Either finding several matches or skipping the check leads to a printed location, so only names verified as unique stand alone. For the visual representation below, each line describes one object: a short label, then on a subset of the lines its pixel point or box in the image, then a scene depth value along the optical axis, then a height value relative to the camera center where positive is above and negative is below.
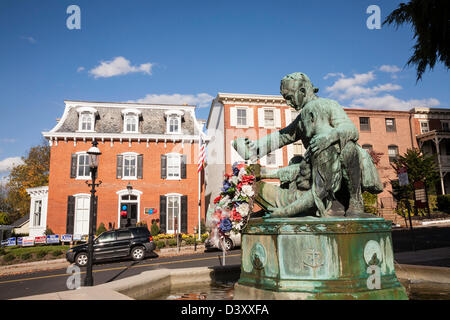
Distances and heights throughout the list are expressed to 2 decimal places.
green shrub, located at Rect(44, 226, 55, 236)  23.17 -1.82
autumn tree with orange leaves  39.75 +4.13
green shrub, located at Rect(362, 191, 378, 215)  26.29 +0.11
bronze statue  3.43 +0.43
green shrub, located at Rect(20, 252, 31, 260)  16.91 -2.60
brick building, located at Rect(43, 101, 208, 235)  24.73 +3.05
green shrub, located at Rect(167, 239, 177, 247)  19.52 -2.36
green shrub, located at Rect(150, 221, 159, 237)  23.17 -1.79
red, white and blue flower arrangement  3.67 +0.00
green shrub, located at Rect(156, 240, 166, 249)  19.06 -2.40
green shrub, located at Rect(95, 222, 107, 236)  23.09 -1.69
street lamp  8.37 -0.21
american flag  22.09 +3.48
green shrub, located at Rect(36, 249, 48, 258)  17.23 -2.53
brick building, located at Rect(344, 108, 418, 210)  31.33 +6.85
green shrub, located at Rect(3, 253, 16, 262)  16.63 -2.61
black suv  15.36 -2.04
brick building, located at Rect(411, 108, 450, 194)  31.45 +7.23
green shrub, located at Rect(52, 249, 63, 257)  17.52 -2.56
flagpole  21.26 +0.24
